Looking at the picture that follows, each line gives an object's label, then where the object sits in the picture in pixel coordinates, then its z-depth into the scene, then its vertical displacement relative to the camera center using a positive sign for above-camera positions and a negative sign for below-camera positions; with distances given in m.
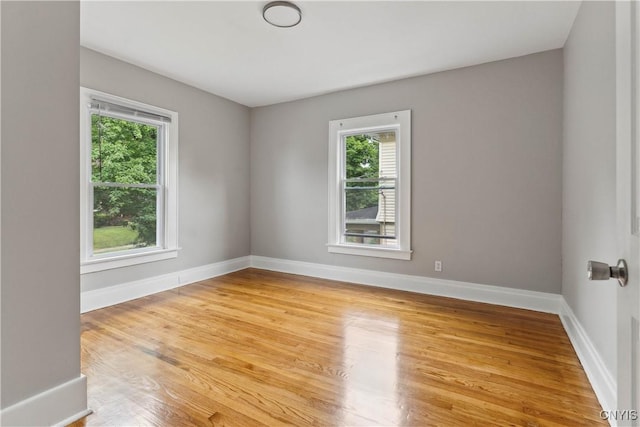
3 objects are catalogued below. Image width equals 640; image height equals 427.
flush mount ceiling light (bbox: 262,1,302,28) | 2.44 +1.53
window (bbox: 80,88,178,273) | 3.20 +0.30
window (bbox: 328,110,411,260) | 3.92 +0.33
